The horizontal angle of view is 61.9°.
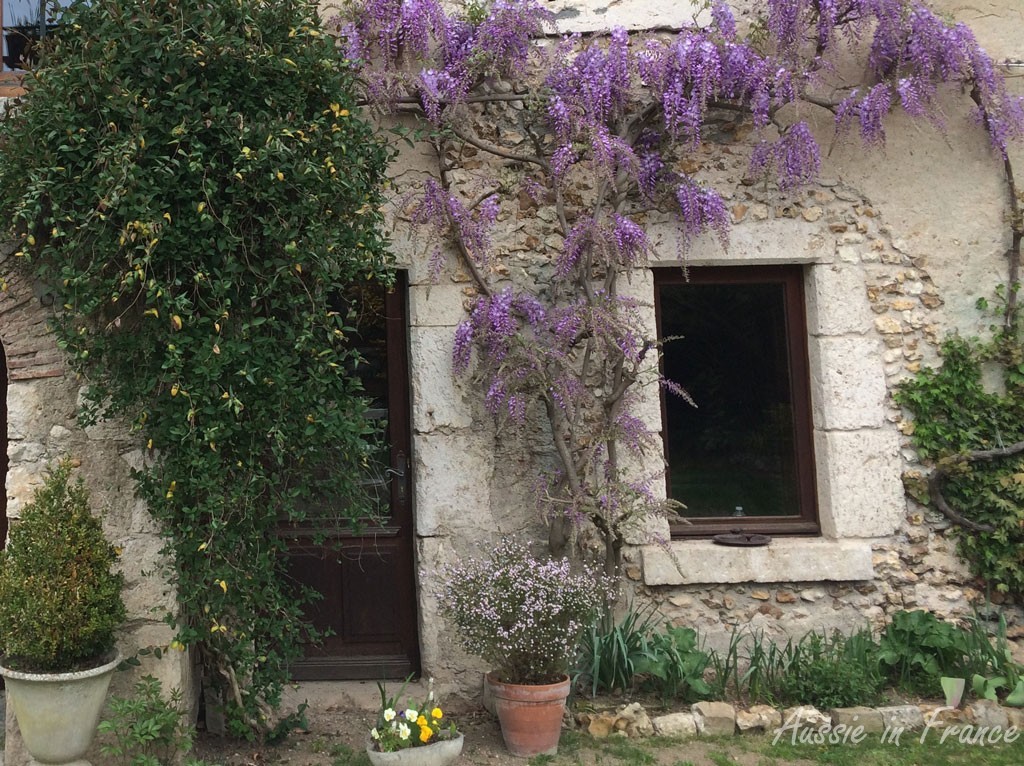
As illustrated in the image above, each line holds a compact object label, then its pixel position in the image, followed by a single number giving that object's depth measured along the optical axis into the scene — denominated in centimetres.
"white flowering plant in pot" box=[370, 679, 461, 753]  298
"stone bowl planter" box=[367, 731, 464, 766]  296
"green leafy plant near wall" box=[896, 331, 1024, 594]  400
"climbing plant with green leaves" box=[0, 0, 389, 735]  302
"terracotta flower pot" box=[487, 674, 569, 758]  329
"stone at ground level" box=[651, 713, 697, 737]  348
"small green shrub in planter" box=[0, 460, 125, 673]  291
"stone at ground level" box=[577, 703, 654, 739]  347
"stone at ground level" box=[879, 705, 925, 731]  353
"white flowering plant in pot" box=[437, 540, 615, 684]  328
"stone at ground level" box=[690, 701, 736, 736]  350
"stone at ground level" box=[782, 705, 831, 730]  349
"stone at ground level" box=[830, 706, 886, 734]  351
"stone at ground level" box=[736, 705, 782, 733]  351
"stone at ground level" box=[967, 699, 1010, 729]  354
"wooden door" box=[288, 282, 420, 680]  411
